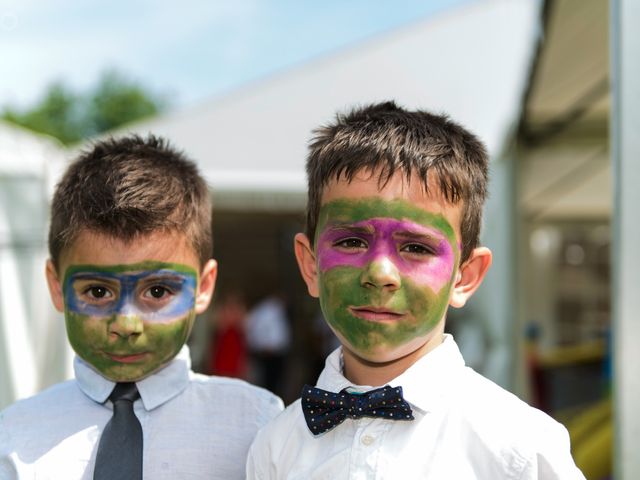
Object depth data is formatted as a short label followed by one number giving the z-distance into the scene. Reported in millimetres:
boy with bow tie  1438
